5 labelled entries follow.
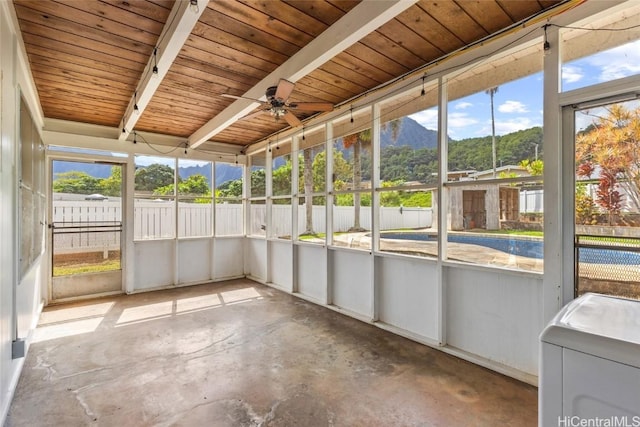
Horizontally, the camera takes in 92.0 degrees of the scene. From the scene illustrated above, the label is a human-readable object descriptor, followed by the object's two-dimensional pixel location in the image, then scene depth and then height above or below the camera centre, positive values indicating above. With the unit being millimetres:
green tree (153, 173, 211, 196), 5812 +542
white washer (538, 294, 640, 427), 984 -537
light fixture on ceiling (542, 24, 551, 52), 2340 +1295
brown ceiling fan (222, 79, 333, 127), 2862 +1096
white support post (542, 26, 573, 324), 2320 +212
